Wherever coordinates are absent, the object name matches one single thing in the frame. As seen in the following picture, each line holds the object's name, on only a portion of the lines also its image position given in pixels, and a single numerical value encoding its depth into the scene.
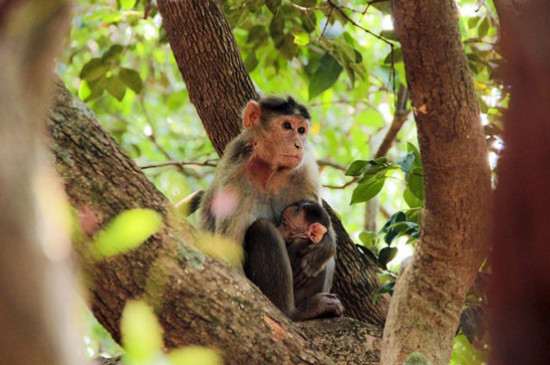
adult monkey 11.93
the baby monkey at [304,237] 12.42
